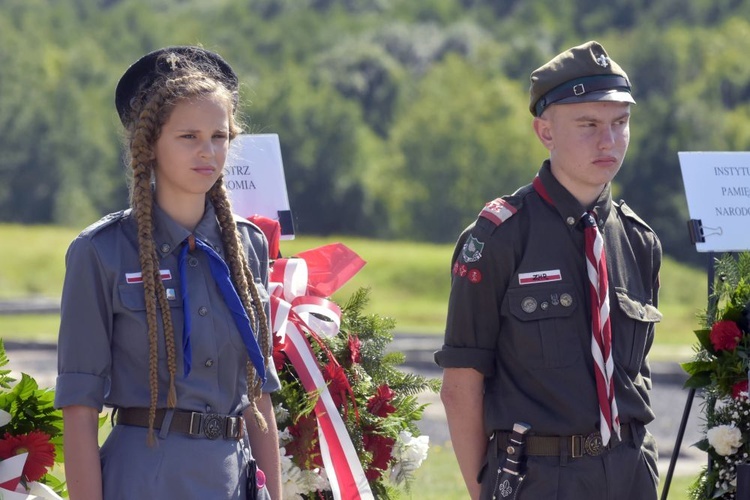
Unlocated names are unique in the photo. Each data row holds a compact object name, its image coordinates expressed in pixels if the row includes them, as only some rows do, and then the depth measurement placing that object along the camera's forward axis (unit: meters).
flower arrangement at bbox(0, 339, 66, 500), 6.98
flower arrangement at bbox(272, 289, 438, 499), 8.86
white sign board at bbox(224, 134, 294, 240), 9.93
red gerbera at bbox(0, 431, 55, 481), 7.10
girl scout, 6.03
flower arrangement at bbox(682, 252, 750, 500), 9.06
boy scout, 6.95
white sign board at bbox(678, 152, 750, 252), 10.25
